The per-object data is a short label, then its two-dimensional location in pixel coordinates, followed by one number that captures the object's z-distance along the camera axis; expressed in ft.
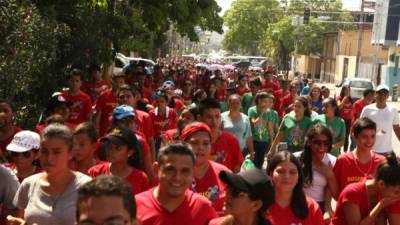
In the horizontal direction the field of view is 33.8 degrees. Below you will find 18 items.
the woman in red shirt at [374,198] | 13.20
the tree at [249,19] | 297.12
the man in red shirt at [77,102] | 26.99
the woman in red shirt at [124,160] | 15.01
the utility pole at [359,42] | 143.41
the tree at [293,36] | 241.55
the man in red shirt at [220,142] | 19.19
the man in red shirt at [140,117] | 23.86
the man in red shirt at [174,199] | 11.80
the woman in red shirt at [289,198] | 12.98
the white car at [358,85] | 99.66
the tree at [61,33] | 28.89
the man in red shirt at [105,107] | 29.27
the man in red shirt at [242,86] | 43.57
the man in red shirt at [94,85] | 36.11
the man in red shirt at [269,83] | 46.46
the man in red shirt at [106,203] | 7.67
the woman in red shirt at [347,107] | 41.14
